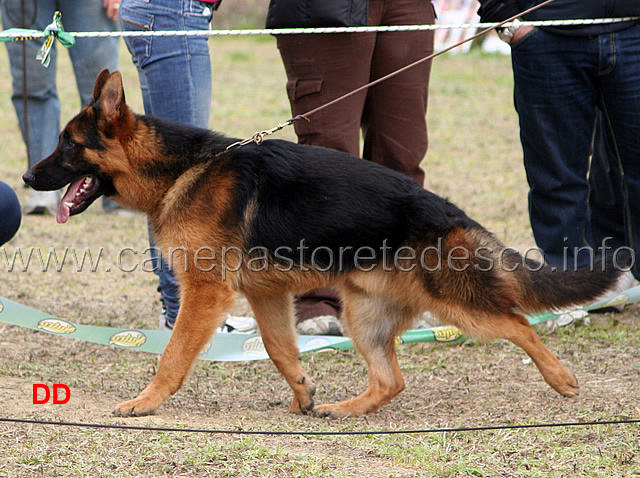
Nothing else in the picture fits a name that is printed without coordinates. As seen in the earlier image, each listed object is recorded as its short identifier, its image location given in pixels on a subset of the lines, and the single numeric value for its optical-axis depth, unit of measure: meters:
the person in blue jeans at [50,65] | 13.29
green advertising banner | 8.55
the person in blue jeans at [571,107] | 8.89
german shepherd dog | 7.01
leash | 7.36
